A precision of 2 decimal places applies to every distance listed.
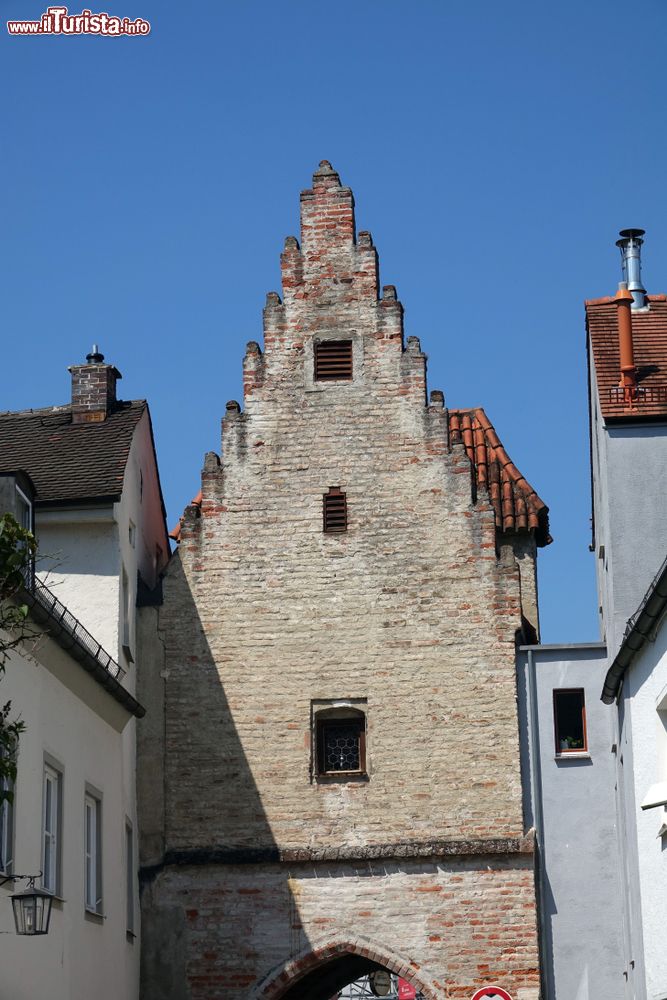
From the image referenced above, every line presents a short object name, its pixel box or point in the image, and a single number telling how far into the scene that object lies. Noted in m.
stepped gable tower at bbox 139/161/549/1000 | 23.25
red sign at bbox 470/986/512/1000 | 22.03
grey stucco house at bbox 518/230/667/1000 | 22.03
